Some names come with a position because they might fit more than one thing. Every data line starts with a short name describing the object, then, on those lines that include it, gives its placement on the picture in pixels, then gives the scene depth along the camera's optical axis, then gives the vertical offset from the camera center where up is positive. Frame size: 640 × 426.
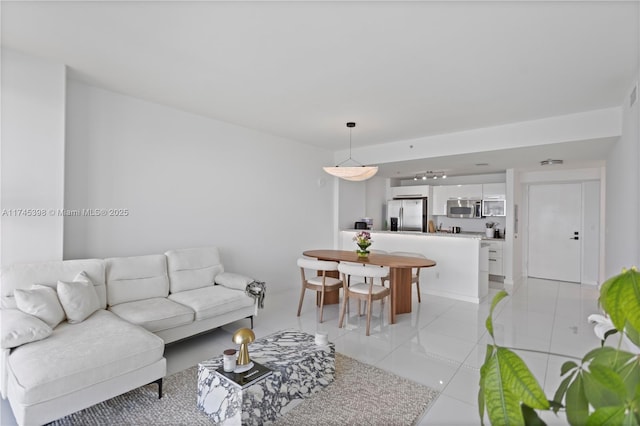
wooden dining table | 4.08 -0.62
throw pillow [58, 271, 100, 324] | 2.59 -0.73
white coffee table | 2.00 -1.14
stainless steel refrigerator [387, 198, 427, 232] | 7.63 +0.00
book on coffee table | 2.02 -1.05
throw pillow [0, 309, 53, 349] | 2.08 -0.79
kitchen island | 5.20 -0.79
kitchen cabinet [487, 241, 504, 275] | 6.55 -0.85
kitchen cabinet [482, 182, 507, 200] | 6.86 +0.54
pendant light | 4.59 +0.61
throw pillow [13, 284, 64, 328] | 2.39 -0.71
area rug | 2.14 -1.35
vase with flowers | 4.64 -0.41
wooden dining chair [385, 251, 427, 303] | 4.83 -0.61
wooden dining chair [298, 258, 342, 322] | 4.05 -0.87
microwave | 7.26 +0.17
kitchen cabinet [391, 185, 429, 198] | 7.73 +0.57
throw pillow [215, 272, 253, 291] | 3.78 -0.80
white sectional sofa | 1.92 -0.89
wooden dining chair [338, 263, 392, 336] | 3.69 -0.88
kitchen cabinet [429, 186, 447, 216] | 7.68 +0.34
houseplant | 0.56 -0.31
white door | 6.64 -0.30
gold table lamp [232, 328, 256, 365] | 2.13 -0.84
